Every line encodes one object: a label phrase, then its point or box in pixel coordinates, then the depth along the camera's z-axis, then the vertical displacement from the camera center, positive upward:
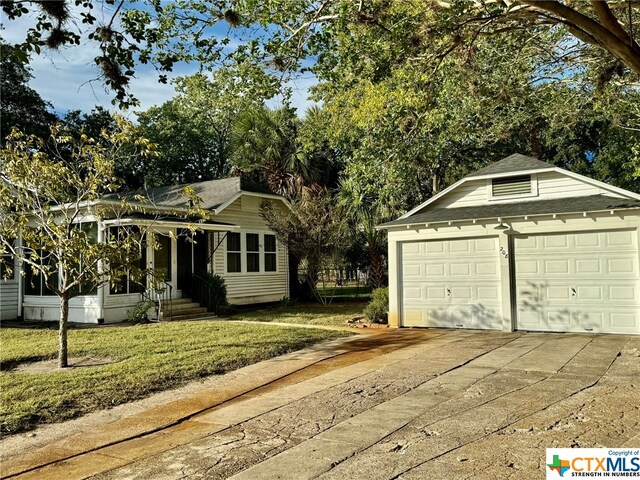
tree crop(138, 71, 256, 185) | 34.47 +8.67
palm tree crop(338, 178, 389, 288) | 19.98 +1.98
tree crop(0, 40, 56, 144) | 24.52 +8.17
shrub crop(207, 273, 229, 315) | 16.55 -0.93
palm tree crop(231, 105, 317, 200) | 23.64 +5.47
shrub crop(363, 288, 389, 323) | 13.59 -1.18
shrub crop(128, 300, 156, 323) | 14.34 -1.23
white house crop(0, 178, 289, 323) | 14.81 +0.12
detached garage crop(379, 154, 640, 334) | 10.51 +0.15
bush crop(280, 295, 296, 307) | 19.81 -1.39
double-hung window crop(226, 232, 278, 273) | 18.73 +0.53
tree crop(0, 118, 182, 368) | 8.18 +1.10
